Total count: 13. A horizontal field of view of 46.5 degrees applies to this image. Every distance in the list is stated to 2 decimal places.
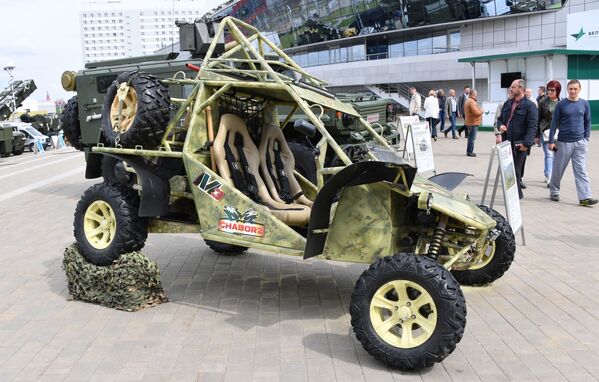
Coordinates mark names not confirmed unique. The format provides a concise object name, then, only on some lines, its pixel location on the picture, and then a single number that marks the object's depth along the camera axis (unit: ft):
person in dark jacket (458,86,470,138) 89.03
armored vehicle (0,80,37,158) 117.19
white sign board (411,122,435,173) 42.74
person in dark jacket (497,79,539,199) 34.68
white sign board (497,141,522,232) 25.12
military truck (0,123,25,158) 81.82
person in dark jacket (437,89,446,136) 90.63
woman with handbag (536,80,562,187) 41.22
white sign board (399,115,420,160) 44.83
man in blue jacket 34.65
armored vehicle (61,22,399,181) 37.81
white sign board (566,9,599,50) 104.58
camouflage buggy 15.76
